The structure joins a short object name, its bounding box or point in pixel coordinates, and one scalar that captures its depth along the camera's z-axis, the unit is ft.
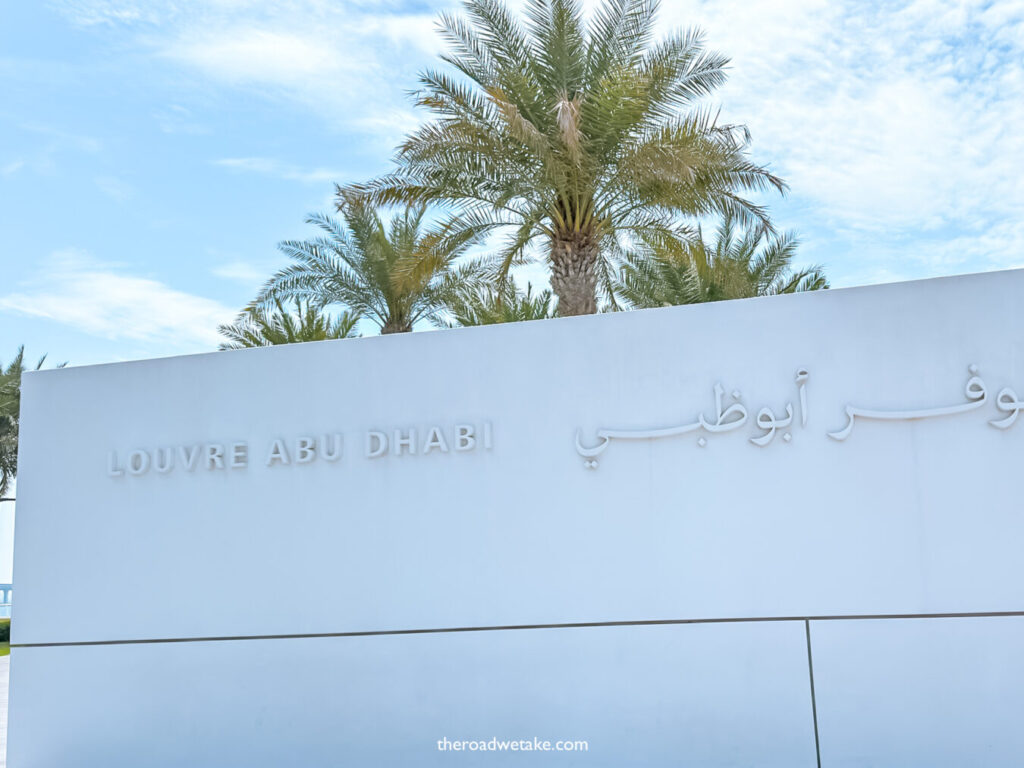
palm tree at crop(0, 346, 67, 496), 92.68
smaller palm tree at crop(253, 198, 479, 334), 57.62
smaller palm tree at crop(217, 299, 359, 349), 58.80
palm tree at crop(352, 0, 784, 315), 39.14
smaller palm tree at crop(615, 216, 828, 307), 57.62
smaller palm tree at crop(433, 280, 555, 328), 57.62
